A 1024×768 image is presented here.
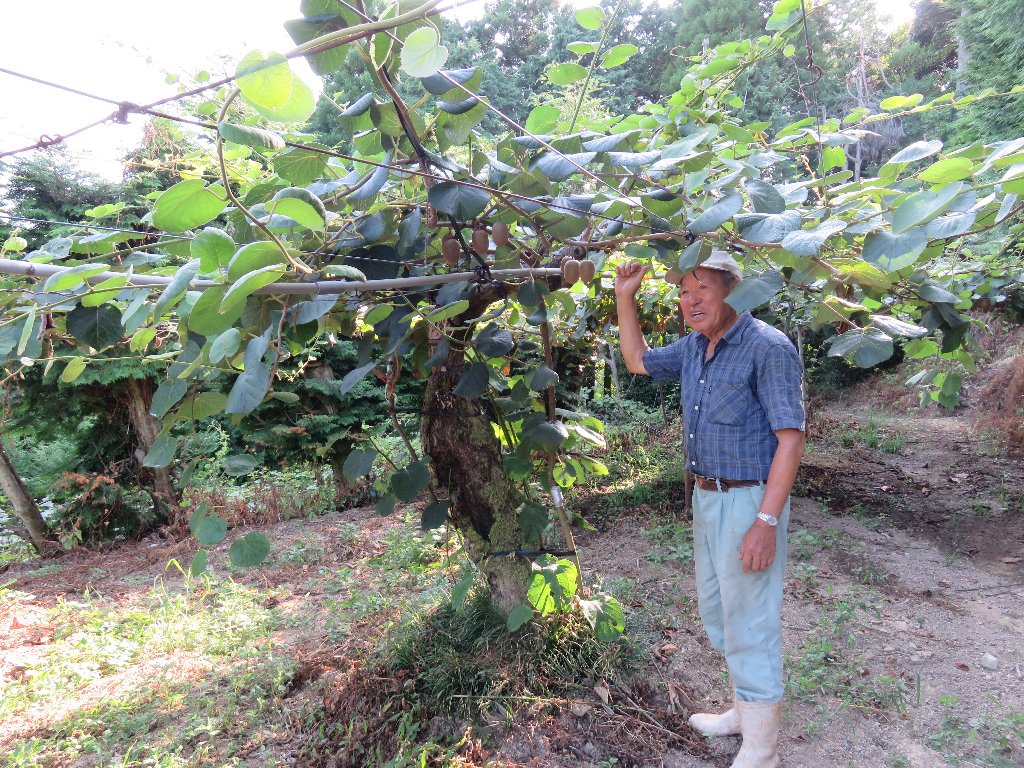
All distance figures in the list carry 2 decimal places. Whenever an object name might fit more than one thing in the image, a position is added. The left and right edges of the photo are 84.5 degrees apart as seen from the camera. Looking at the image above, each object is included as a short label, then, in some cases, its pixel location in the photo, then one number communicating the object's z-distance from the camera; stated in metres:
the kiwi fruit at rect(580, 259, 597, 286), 1.36
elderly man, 1.52
